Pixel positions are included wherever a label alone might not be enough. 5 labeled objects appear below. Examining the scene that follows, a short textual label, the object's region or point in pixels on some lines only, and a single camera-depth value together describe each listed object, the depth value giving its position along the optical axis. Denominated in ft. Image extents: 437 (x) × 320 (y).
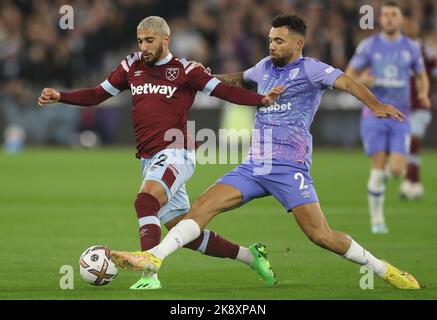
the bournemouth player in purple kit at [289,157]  56.34
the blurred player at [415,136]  116.57
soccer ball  56.24
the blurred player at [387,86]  87.56
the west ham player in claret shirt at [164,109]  58.90
